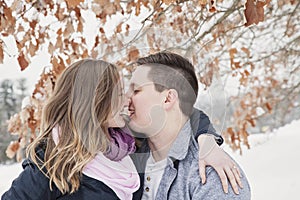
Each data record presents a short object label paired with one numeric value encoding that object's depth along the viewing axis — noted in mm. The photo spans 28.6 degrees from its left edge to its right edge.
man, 1338
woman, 1351
